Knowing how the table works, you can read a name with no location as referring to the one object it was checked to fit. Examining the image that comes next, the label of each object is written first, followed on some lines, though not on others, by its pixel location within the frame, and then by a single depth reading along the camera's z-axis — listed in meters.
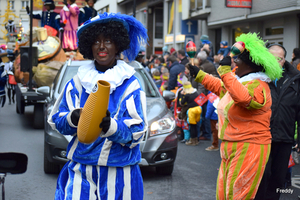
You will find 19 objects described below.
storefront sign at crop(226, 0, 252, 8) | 14.10
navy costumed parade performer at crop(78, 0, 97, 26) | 11.93
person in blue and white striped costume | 2.43
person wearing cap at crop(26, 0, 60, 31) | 12.14
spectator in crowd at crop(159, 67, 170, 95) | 10.87
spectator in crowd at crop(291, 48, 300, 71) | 8.27
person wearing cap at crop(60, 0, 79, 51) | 11.84
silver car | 5.40
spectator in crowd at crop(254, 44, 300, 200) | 3.99
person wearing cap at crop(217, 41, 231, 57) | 11.89
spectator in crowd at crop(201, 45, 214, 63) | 10.04
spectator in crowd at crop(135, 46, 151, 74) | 12.30
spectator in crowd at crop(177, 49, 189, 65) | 10.77
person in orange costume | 3.25
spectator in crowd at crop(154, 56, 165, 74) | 16.15
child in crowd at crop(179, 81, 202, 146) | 8.25
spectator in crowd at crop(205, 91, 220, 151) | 8.03
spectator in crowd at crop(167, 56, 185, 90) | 10.05
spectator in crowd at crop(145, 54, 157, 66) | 18.89
